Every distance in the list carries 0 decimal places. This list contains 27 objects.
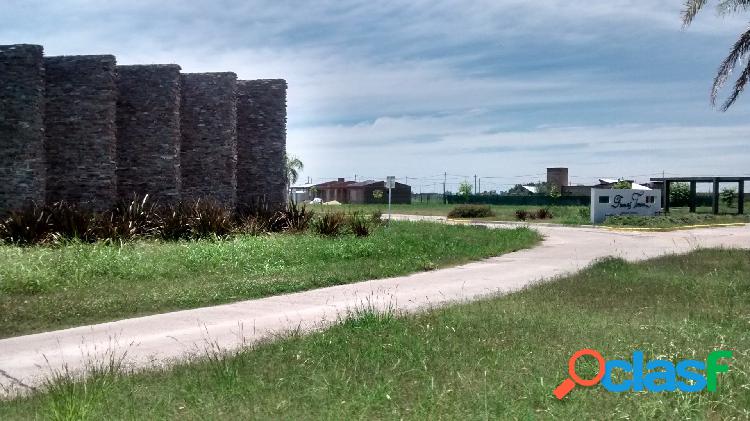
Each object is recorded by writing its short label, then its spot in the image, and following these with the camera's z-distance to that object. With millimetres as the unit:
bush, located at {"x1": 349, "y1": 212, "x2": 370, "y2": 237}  22859
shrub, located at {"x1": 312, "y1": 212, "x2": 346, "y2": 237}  22656
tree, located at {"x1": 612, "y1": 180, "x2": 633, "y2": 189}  48791
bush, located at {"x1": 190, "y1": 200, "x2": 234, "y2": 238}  20869
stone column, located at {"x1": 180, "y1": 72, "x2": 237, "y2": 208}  25688
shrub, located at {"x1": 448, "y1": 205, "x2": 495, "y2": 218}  46438
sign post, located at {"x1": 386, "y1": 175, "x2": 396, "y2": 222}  29594
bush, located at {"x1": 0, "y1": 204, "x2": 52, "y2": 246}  17891
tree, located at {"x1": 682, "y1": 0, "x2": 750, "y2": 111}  16750
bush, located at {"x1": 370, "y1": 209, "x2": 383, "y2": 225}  27127
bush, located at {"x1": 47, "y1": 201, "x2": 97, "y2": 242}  18203
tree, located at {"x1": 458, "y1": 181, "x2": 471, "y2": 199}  87875
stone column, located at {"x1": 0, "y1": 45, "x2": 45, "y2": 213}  20359
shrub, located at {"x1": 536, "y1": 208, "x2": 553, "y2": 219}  44531
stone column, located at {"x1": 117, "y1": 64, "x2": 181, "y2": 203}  23703
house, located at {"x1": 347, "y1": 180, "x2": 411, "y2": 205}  96188
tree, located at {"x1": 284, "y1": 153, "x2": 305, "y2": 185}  103631
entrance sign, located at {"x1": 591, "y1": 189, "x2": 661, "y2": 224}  38719
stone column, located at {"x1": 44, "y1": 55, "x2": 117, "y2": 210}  22000
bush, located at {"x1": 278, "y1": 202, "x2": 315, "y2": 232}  23891
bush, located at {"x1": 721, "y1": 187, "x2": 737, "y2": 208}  61594
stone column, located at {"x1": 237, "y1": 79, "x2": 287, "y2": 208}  27891
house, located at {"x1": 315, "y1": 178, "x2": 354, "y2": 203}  101000
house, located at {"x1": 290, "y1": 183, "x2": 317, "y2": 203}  101062
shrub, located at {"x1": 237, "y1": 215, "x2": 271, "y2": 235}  22094
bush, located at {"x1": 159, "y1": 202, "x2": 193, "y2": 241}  20578
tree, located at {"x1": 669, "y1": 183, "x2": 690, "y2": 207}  55000
